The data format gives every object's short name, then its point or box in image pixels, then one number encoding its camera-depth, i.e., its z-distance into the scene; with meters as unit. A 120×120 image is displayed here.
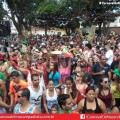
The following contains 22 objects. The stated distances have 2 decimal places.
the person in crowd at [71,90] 3.23
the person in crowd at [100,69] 4.30
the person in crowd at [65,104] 2.64
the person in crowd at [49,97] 3.07
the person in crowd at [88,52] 5.33
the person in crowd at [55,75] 3.71
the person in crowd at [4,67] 4.23
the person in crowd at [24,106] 2.53
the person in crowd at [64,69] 4.07
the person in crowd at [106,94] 3.17
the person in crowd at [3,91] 3.26
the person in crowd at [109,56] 5.04
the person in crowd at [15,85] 3.18
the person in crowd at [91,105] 2.67
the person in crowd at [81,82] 3.40
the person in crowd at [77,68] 4.43
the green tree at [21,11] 15.94
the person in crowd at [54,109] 2.71
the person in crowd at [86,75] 3.78
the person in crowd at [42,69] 3.85
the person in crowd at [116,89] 3.49
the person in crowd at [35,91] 3.11
